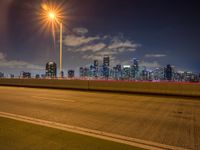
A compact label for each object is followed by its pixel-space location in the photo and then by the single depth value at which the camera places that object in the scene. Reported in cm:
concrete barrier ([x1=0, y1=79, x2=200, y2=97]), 1156
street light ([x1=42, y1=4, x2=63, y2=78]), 1745
